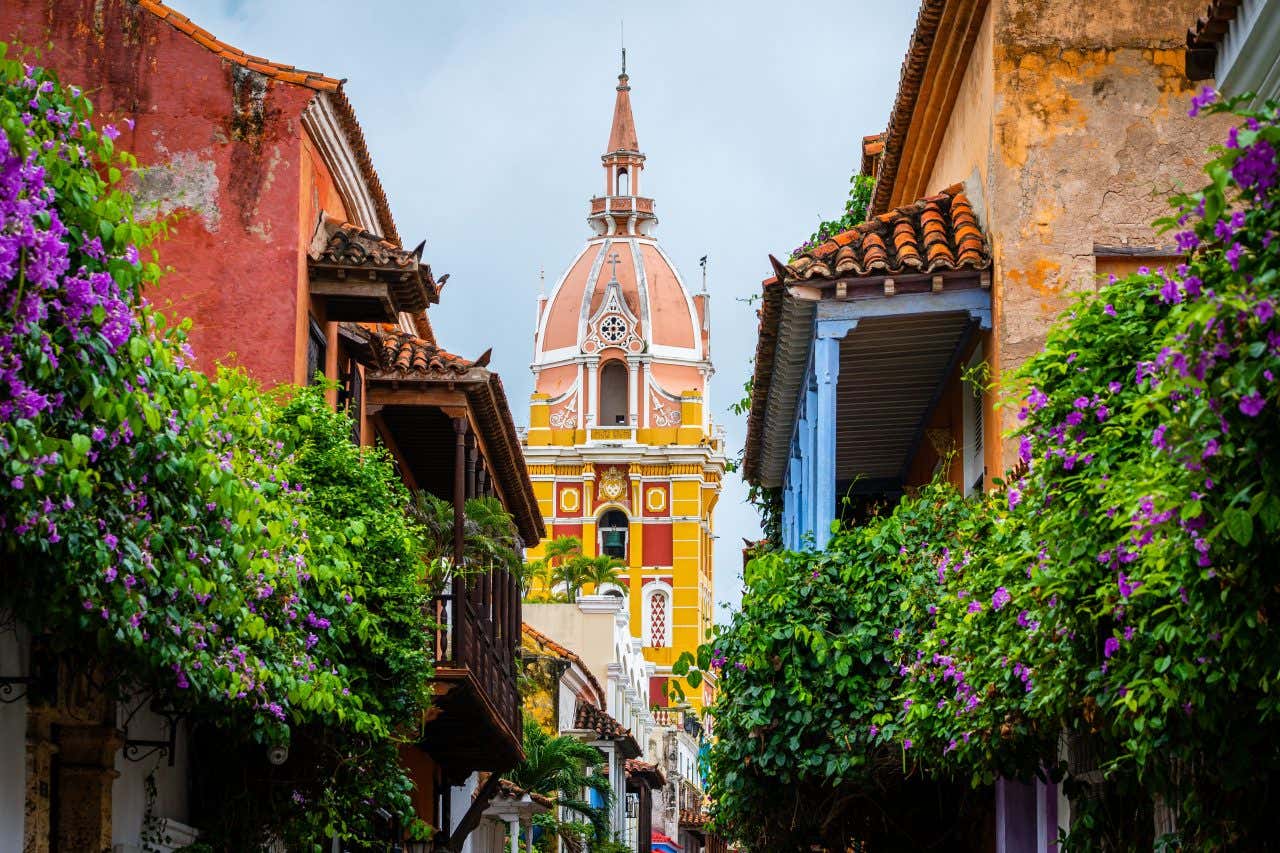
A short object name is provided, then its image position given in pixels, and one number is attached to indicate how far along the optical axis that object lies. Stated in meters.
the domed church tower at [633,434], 92.62
